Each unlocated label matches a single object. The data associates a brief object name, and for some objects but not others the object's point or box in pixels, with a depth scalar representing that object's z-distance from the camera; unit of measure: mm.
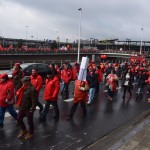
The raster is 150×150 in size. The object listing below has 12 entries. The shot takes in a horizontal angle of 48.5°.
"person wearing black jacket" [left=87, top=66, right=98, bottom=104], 6994
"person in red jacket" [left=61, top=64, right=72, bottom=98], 7809
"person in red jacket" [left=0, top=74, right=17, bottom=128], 4341
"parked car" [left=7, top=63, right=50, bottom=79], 9514
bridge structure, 24788
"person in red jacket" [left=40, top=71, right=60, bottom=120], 4977
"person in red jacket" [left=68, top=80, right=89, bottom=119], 5373
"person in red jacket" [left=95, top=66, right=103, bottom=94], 8555
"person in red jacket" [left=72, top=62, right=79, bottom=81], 8475
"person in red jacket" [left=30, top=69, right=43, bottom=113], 5164
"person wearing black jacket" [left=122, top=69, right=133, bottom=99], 8377
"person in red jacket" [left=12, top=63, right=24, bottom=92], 5673
